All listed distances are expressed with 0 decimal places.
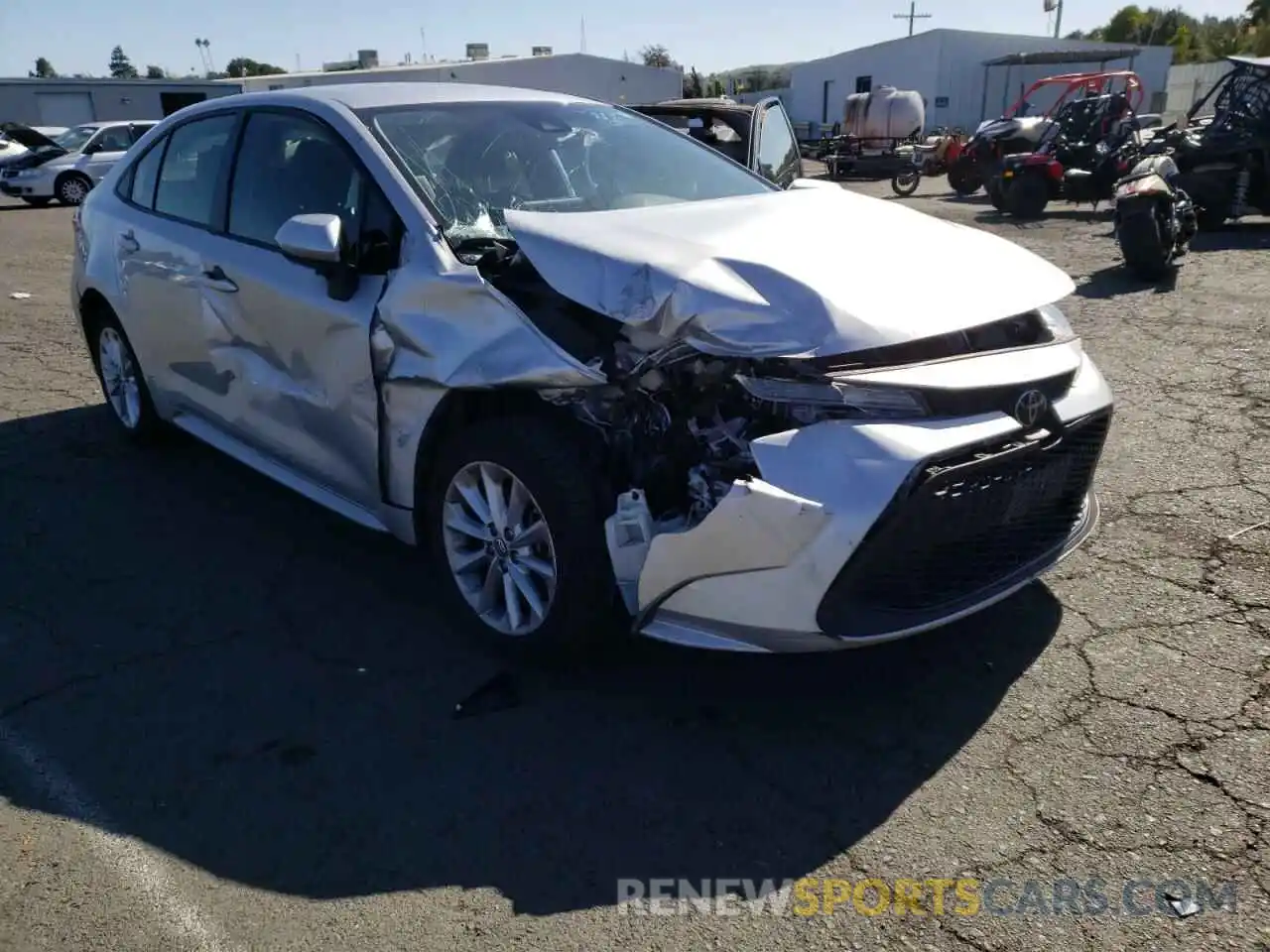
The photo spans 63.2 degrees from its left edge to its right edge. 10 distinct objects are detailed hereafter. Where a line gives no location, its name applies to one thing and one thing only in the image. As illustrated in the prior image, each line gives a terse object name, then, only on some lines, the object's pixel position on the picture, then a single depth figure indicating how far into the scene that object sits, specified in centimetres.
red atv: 1489
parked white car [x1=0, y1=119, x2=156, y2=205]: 2181
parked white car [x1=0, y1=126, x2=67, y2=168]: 2383
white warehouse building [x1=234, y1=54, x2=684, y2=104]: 4297
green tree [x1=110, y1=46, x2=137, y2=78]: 11974
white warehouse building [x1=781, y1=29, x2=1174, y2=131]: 4300
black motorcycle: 917
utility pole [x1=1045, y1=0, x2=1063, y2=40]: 4191
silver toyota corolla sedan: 276
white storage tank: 2803
